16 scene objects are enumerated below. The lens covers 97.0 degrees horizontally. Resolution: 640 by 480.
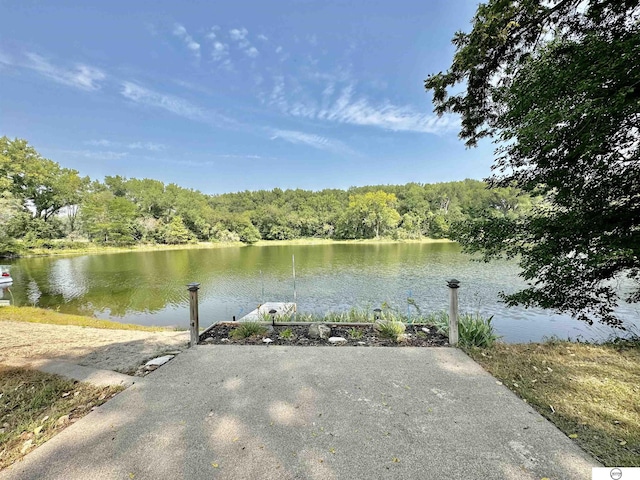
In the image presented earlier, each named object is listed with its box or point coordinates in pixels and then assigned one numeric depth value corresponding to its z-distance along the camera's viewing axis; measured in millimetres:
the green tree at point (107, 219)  37469
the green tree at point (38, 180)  23094
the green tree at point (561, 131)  2855
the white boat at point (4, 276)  12055
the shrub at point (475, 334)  3773
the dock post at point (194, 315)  4016
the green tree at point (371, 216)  49375
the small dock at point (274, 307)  7684
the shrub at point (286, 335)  4289
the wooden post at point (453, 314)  3830
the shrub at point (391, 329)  4160
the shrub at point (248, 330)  4426
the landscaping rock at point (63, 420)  2294
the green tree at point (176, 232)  41969
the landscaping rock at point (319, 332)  4293
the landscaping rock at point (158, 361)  3414
